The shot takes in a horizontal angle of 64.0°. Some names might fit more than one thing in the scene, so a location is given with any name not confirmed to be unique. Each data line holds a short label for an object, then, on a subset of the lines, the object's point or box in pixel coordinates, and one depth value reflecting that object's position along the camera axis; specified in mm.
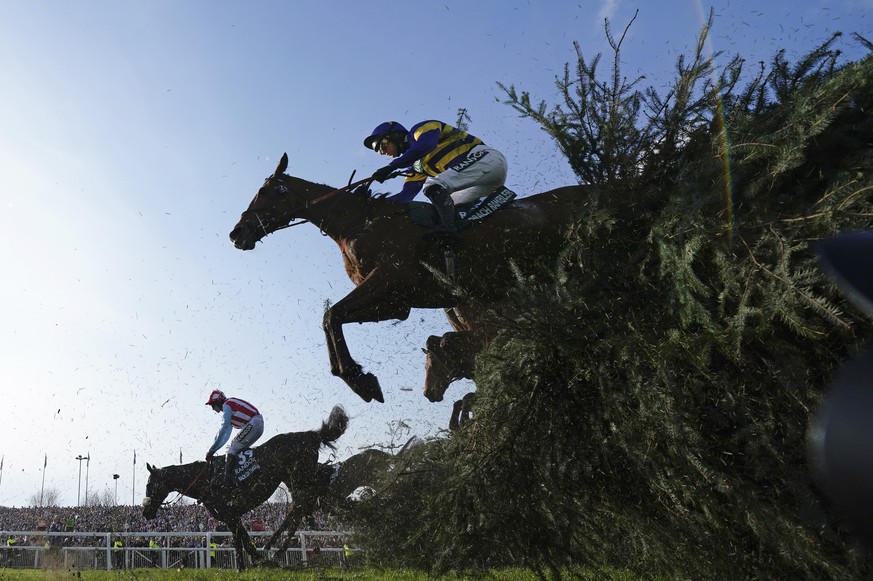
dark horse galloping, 10562
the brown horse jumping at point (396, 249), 5660
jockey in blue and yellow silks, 5975
